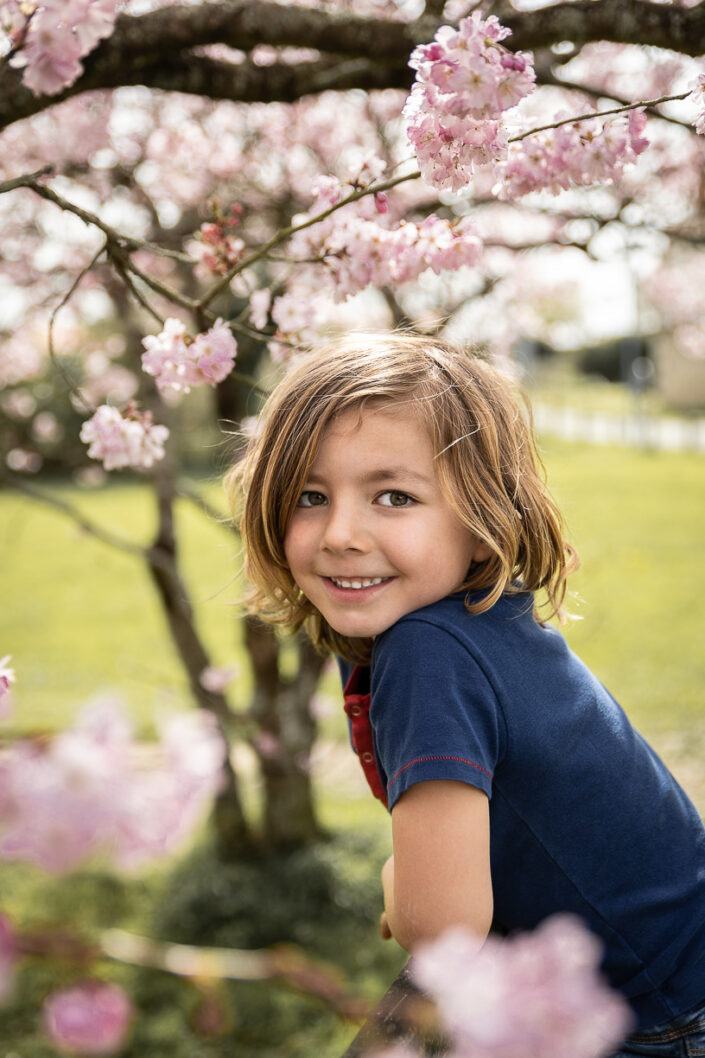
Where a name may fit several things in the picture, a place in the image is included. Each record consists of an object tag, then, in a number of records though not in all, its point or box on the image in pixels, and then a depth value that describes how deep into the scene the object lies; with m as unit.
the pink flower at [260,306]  1.72
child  1.07
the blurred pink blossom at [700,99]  1.12
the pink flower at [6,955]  0.63
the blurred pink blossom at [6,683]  0.99
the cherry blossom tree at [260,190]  0.98
